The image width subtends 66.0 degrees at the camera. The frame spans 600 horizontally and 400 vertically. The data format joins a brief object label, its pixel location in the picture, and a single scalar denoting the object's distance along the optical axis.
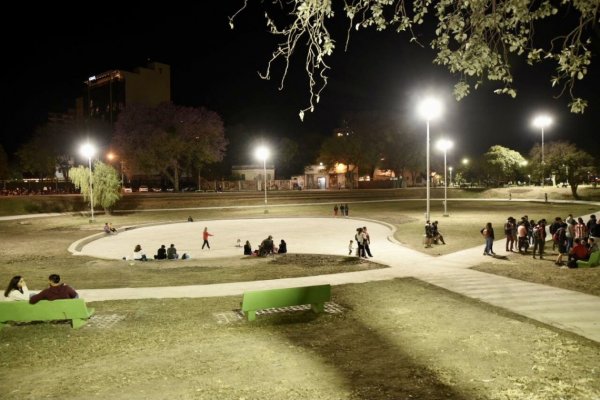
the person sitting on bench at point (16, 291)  12.04
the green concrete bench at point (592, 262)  16.12
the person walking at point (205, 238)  25.35
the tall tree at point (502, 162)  73.88
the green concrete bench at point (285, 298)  10.55
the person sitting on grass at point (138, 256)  21.37
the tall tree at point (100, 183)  47.12
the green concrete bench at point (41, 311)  9.97
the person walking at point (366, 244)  20.34
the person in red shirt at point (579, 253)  16.45
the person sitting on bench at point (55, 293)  10.80
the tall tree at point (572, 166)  56.78
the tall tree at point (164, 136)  65.12
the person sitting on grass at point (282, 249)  22.47
